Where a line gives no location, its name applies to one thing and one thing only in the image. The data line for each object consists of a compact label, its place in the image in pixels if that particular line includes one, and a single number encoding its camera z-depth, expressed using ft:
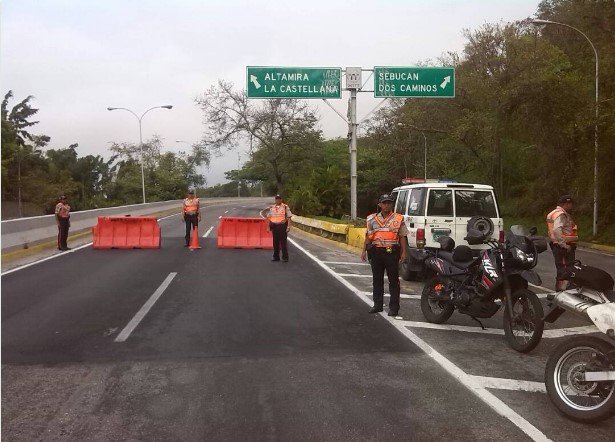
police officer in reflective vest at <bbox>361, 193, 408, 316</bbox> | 24.54
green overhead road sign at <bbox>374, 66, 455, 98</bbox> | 63.41
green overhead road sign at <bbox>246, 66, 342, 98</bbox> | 62.69
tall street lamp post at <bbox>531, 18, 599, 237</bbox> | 59.67
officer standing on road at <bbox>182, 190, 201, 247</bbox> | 55.06
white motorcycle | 13.34
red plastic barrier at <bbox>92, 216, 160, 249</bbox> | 54.34
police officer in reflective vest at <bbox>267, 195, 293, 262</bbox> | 45.03
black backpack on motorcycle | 14.71
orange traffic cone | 53.98
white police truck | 33.27
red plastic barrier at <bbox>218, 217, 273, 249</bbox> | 55.46
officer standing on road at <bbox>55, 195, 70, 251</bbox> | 50.62
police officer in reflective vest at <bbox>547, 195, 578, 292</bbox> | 28.91
